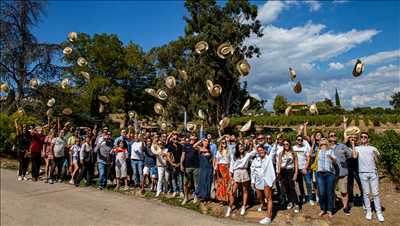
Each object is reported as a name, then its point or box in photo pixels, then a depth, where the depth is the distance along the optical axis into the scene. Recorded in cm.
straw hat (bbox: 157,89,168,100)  1304
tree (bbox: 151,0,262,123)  2425
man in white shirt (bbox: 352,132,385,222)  661
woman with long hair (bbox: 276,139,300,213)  725
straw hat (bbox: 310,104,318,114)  934
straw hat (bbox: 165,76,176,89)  1237
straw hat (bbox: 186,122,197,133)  1152
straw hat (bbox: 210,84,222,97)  1135
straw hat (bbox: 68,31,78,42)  1435
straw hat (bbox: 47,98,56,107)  1748
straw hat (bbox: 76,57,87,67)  1511
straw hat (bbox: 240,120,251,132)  1010
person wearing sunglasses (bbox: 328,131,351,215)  687
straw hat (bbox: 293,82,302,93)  928
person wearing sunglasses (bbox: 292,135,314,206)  745
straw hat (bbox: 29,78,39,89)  1870
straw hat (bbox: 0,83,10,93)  1823
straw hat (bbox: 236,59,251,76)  1009
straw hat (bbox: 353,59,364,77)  803
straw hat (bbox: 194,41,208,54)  1138
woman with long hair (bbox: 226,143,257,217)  726
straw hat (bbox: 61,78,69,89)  1789
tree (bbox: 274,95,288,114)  6216
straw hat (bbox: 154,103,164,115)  1298
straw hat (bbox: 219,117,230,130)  1052
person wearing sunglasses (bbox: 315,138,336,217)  678
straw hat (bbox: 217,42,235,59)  1070
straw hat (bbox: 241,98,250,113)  1159
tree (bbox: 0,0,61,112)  1877
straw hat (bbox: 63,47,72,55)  1547
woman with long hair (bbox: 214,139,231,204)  774
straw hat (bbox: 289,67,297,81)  923
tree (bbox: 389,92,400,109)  7636
